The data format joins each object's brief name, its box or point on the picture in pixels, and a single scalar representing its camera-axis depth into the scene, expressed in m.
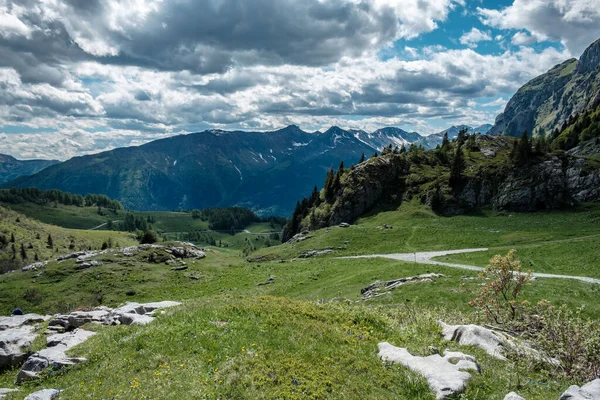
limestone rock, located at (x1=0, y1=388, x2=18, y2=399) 13.96
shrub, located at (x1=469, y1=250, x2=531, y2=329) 19.47
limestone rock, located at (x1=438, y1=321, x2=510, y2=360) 15.10
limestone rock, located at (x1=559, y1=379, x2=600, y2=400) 9.39
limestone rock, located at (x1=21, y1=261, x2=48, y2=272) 75.31
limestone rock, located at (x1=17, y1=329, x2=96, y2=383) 15.52
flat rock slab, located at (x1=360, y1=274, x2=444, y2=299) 34.06
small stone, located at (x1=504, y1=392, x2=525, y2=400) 10.13
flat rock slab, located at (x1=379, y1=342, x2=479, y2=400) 11.08
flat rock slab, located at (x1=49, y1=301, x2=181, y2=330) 22.71
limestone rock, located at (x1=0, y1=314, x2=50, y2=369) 18.16
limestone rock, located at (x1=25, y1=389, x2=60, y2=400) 12.75
